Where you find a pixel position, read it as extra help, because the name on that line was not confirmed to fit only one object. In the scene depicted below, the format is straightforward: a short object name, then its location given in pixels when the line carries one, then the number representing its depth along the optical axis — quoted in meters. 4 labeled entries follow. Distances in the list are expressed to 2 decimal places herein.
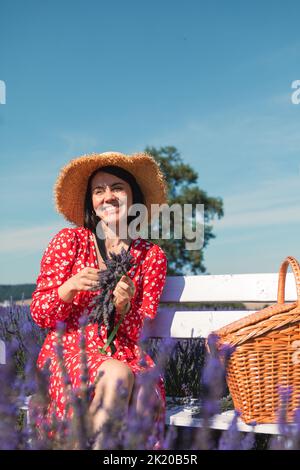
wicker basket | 2.63
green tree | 17.57
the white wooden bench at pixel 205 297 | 3.31
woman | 2.86
